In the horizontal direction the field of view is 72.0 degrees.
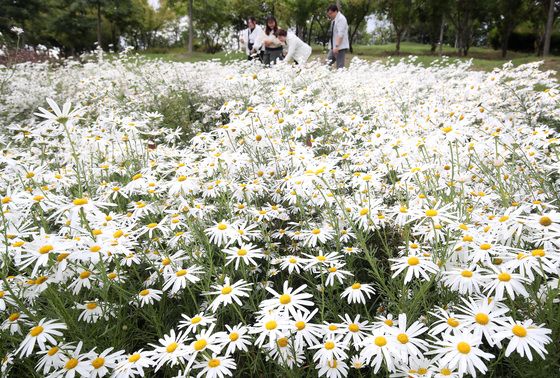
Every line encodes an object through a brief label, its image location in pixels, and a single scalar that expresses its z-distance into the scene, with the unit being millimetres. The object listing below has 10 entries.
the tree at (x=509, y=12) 20938
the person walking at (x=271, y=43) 8998
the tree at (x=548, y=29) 16000
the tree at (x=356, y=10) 30438
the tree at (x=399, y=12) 25500
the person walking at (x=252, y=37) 9438
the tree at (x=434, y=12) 23312
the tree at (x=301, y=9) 29719
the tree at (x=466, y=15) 22078
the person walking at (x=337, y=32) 8227
